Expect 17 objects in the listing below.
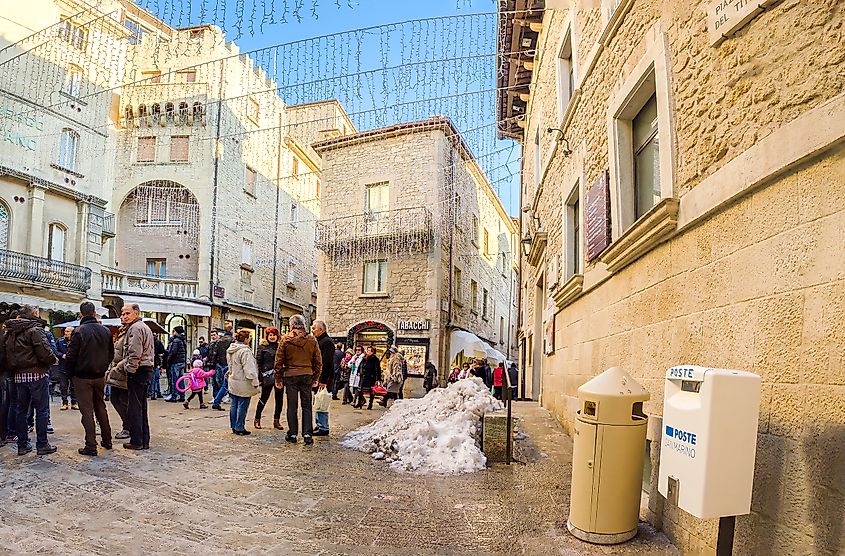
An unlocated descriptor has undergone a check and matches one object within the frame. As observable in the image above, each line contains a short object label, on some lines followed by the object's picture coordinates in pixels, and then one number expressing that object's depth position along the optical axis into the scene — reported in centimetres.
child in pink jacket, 1272
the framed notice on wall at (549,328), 1158
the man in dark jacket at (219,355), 1328
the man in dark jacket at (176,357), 1405
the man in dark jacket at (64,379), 1181
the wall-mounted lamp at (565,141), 983
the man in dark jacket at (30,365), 683
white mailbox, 284
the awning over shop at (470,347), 2319
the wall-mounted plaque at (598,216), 680
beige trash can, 404
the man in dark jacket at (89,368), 689
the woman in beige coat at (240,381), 867
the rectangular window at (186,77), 2679
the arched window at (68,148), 2278
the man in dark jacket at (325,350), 988
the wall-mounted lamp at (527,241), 1642
